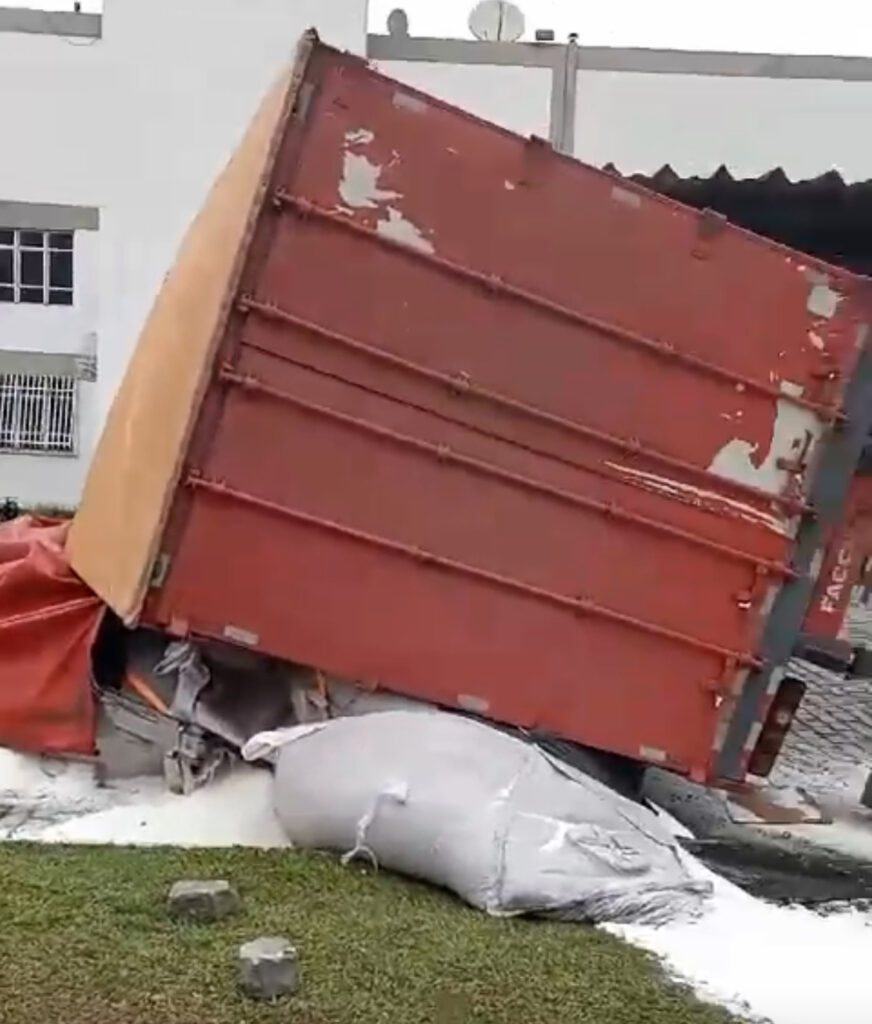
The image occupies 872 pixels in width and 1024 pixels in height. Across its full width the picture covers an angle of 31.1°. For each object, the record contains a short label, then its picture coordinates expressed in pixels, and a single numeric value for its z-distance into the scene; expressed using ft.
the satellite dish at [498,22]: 52.49
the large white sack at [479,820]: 14.35
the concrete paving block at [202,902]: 13.12
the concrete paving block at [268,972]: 11.65
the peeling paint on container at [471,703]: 16.99
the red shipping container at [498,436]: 16.57
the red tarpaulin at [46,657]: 17.72
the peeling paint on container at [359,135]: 16.55
